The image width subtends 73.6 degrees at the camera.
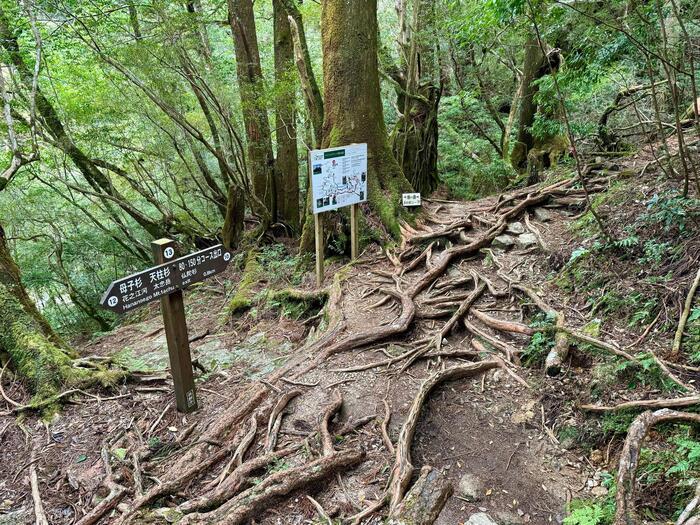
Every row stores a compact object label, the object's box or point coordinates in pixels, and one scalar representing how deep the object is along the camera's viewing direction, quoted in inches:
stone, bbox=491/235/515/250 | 247.0
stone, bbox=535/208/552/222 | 264.5
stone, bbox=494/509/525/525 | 105.3
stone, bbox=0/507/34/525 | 127.7
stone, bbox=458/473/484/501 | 113.0
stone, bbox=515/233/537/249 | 238.7
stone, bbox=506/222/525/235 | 257.0
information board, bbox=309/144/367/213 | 246.2
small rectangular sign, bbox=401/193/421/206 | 304.3
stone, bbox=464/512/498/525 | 104.4
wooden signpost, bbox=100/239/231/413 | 147.1
